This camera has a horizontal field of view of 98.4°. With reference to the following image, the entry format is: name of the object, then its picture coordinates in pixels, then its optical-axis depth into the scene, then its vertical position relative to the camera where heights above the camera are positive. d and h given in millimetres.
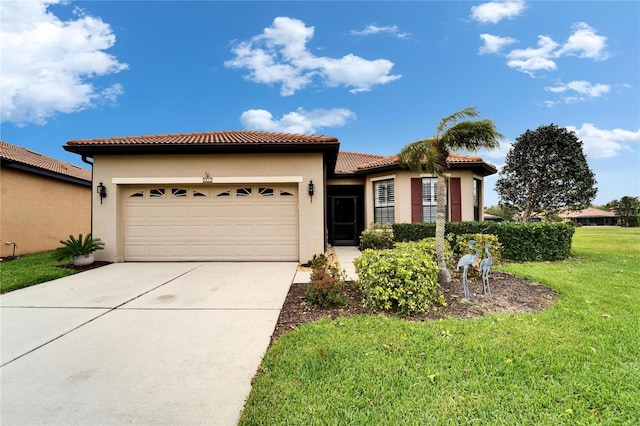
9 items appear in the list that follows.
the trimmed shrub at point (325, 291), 4500 -1199
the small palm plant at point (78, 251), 7988 -875
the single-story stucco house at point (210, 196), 8609 +767
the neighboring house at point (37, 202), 10234 +851
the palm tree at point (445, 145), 5340 +1473
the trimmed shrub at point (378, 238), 10500 -773
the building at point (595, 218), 48050 -462
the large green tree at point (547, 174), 13039 +2075
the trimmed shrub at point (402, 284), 4168 -1033
